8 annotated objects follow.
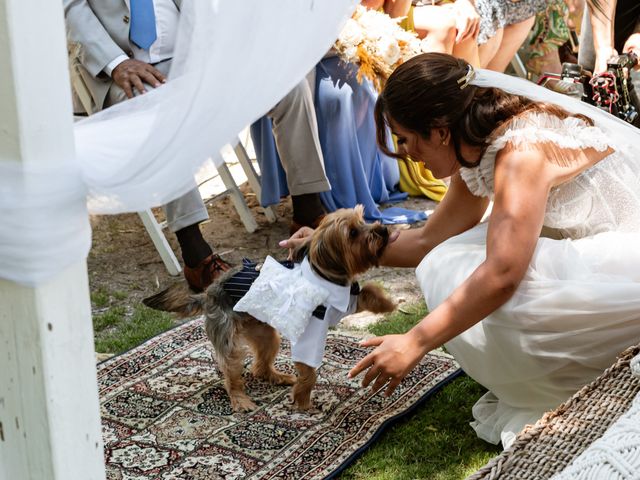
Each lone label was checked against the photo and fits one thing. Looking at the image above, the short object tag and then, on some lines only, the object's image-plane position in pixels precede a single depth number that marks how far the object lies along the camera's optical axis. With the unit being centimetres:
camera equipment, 470
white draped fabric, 184
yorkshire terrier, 343
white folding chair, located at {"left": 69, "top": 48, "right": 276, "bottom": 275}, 510
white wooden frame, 174
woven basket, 225
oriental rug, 325
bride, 294
